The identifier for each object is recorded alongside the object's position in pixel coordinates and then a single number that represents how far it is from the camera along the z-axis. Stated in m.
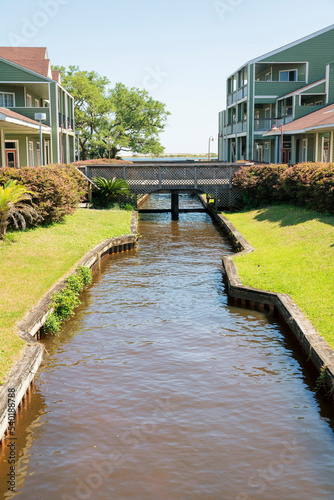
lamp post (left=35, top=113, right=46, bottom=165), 24.57
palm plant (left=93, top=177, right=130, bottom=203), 27.50
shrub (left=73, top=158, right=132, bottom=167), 31.72
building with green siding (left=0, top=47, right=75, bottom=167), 34.16
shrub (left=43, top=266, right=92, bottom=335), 10.55
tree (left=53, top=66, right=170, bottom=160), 55.28
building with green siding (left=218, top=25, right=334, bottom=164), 36.00
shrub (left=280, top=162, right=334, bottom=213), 19.09
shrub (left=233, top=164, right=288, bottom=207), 25.80
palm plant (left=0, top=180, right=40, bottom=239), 15.86
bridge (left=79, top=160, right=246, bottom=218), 28.75
